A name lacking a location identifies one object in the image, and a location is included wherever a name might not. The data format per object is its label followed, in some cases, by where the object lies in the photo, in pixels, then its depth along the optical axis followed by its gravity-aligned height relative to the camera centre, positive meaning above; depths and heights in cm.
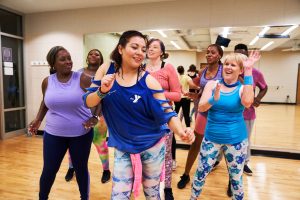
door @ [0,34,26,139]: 521 -23
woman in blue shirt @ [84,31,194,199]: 136 -19
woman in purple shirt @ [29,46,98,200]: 196 -34
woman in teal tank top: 188 -28
